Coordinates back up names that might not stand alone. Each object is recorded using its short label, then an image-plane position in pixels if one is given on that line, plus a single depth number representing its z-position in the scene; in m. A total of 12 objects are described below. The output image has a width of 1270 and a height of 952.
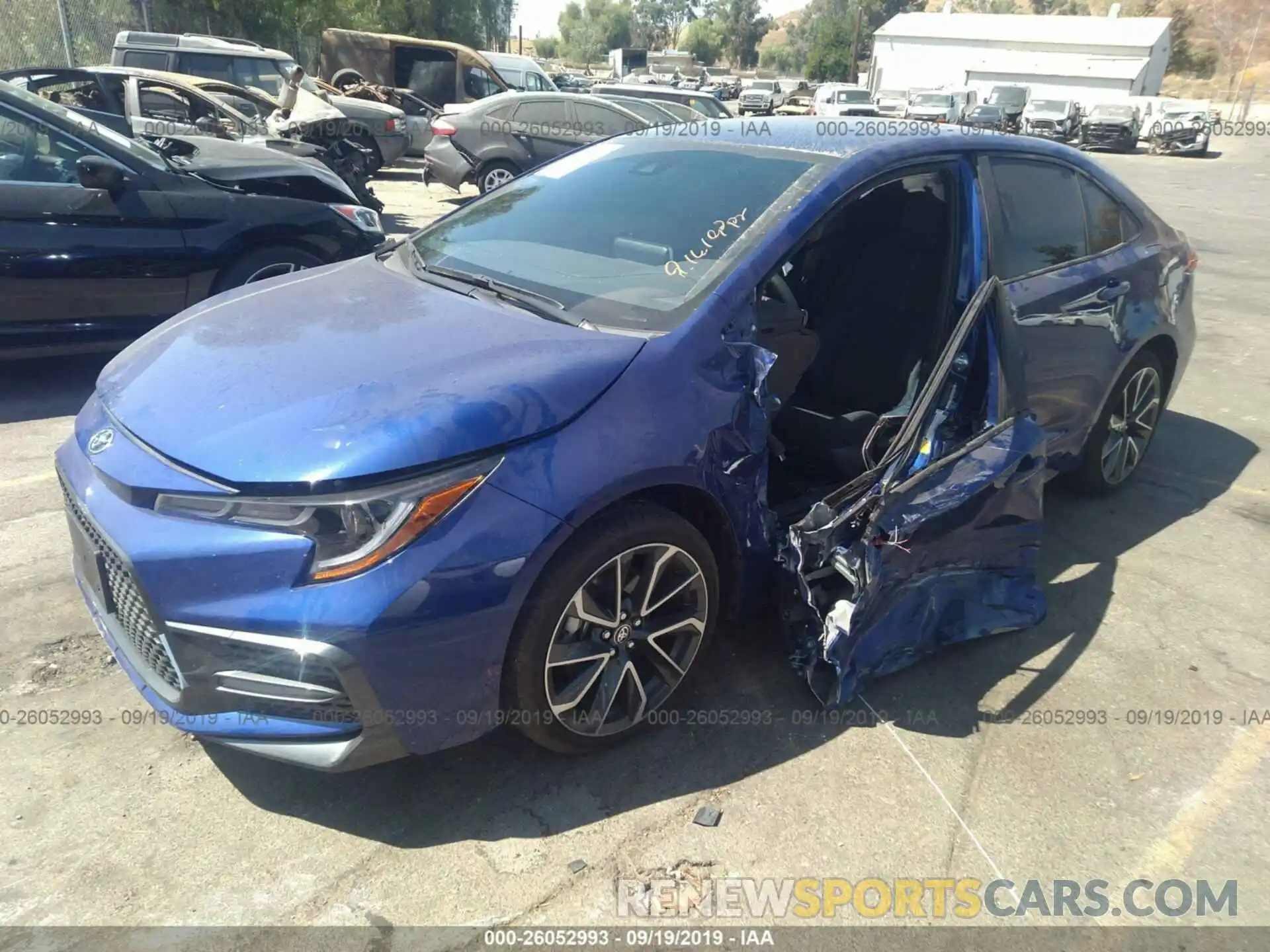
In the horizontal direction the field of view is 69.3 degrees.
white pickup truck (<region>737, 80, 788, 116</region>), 39.91
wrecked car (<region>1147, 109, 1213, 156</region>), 29.41
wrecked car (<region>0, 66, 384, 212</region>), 9.06
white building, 49.41
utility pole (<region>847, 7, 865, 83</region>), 60.81
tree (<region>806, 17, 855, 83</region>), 65.25
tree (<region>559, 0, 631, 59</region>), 100.88
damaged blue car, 2.16
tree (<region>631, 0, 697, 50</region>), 119.38
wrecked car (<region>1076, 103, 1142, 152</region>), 30.14
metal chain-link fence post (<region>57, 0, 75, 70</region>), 15.03
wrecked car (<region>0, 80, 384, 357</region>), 4.84
